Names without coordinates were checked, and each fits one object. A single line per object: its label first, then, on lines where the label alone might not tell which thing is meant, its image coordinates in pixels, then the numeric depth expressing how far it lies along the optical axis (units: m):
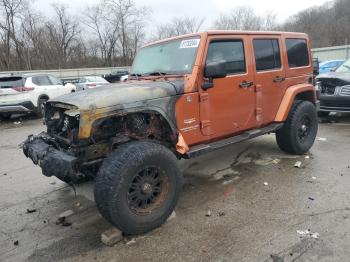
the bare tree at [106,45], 50.66
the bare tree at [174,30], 51.52
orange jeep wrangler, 3.51
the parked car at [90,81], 19.91
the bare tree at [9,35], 42.08
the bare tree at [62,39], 47.25
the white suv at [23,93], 11.98
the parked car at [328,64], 19.30
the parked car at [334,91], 8.54
